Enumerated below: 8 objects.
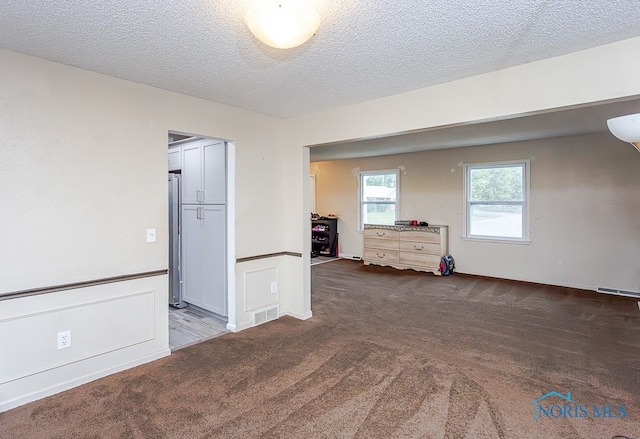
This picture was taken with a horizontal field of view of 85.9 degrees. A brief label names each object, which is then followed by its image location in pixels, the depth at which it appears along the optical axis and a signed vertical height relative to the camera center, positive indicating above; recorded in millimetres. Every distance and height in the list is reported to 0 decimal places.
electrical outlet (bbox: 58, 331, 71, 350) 2518 -895
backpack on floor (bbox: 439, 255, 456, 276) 6352 -869
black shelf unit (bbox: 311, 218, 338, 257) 8320 -421
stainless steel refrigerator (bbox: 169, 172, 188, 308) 4508 -473
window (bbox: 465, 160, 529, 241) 5852 +314
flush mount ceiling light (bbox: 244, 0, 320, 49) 1600 +942
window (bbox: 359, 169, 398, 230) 7461 +477
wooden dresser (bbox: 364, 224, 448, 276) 6461 -557
